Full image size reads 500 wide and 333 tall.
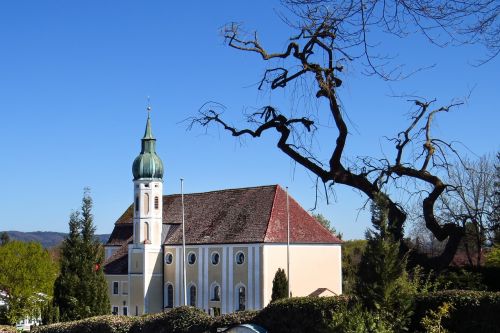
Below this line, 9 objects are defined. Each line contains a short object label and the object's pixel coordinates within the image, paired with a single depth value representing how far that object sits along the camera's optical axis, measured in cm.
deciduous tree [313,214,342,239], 8762
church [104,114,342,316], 5844
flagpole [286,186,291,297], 5206
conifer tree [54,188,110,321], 3766
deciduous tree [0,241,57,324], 6769
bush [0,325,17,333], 3363
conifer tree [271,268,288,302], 5184
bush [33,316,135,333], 2539
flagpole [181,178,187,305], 5813
